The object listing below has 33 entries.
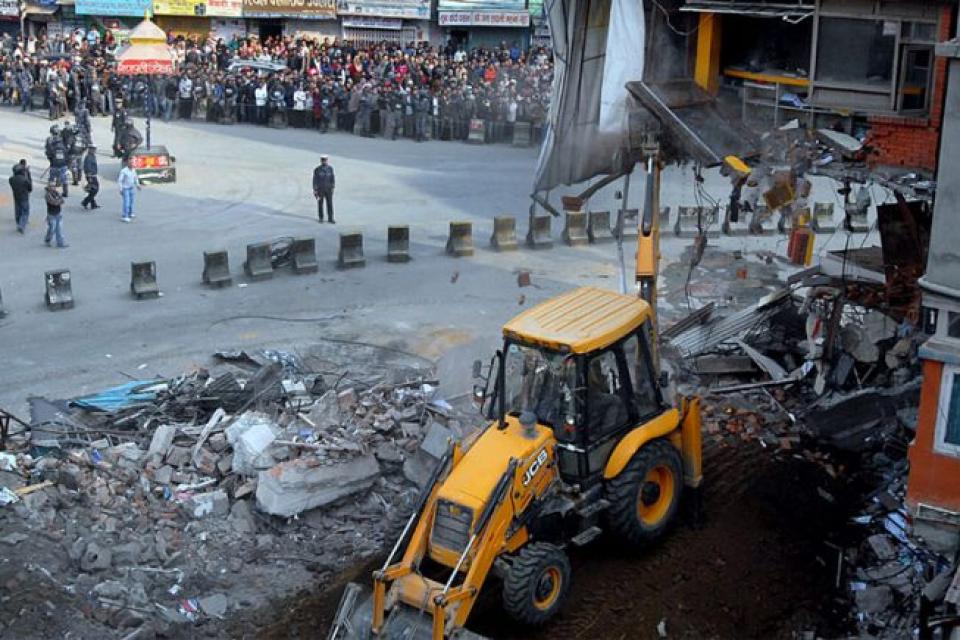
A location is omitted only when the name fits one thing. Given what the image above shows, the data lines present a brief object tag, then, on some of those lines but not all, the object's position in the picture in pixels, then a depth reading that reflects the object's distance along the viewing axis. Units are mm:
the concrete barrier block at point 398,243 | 22297
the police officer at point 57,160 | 25031
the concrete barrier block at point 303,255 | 21406
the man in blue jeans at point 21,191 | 22594
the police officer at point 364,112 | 35656
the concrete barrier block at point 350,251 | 21812
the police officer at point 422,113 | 35188
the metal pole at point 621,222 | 15498
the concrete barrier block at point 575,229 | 23823
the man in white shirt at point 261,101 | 36719
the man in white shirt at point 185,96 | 36750
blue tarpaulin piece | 14555
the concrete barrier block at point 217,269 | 20422
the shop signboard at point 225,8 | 43750
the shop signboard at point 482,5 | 45438
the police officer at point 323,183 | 24266
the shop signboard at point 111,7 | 42688
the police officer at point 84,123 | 27944
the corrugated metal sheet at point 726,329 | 16984
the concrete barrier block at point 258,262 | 21000
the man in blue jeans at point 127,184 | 23891
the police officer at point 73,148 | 26938
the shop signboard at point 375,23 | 45969
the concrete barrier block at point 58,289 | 18766
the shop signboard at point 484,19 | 45531
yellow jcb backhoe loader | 9570
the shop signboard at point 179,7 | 43094
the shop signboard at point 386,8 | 45406
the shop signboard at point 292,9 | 44438
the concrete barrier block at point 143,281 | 19625
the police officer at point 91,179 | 25156
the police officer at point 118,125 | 29453
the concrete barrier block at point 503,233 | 23141
